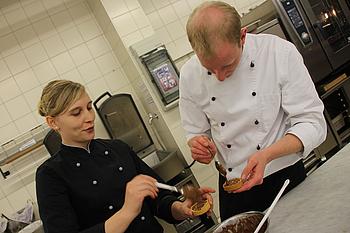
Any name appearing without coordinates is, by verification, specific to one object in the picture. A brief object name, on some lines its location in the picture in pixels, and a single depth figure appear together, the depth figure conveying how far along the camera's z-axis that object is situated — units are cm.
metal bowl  126
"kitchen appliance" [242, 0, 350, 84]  335
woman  145
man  136
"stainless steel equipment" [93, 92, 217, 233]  329
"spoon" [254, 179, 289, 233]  109
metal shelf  328
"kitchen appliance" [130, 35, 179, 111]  343
